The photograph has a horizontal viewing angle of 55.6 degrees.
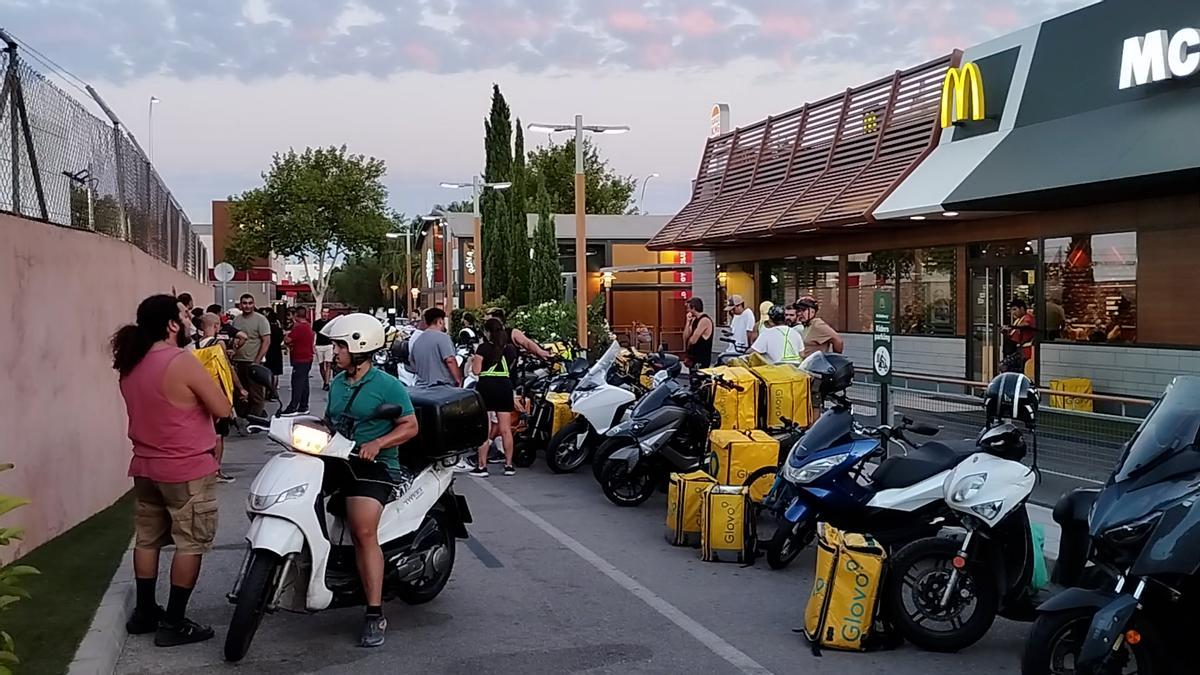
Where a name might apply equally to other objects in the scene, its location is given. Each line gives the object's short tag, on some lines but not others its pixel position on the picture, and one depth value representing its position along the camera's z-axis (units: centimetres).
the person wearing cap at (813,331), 1318
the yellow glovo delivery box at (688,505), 883
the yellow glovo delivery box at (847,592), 610
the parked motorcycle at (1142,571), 433
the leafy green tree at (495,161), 3678
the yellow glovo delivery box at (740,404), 1007
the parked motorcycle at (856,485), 662
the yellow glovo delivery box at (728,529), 837
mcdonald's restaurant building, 1385
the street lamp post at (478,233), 3362
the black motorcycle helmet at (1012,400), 657
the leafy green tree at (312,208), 4872
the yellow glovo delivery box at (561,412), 1292
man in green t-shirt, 611
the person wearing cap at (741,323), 1622
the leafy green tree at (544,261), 3281
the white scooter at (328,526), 565
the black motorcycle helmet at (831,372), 913
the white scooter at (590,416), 1184
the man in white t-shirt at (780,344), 1215
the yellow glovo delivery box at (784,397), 1024
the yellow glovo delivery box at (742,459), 901
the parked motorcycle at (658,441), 1036
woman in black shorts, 1217
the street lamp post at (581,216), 2088
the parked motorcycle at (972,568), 608
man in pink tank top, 599
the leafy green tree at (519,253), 3466
